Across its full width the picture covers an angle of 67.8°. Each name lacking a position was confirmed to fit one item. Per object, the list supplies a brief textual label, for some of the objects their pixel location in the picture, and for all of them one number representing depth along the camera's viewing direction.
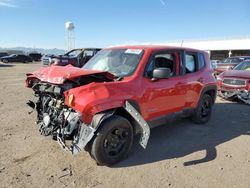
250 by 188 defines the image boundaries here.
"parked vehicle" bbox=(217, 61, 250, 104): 6.52
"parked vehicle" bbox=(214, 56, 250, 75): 12.18
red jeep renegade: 2.79
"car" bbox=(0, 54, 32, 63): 30.08
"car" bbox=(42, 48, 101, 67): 11.56
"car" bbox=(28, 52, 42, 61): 38.42
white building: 34.53
